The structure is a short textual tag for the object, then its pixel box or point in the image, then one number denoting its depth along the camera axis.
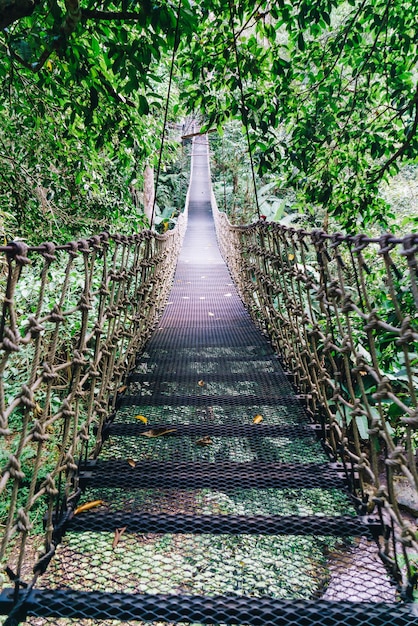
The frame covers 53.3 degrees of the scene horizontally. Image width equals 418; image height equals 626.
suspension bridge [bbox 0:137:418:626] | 0.82
